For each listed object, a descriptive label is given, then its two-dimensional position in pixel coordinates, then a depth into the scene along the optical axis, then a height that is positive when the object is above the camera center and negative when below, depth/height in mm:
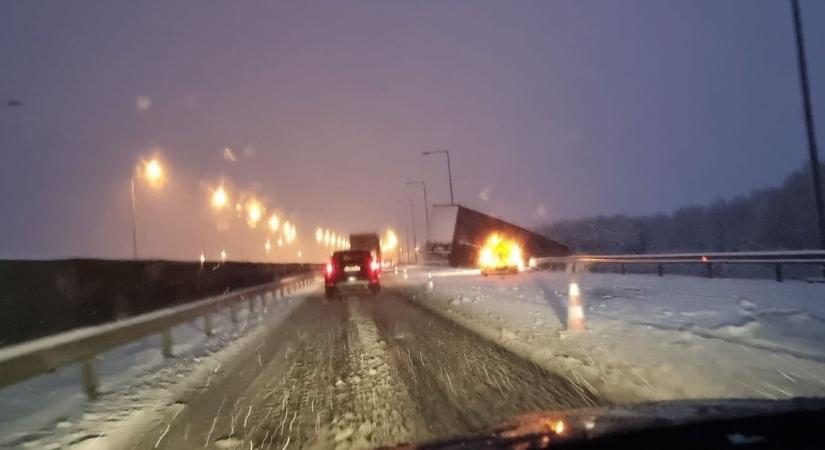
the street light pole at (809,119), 21297 +2916
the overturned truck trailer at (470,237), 74562 +2047
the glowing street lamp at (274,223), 91006 +5954
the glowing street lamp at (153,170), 38156 +5427
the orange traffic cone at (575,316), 15289 -1195
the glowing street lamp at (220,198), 56438 +5746
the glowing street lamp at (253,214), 75750 +5885
